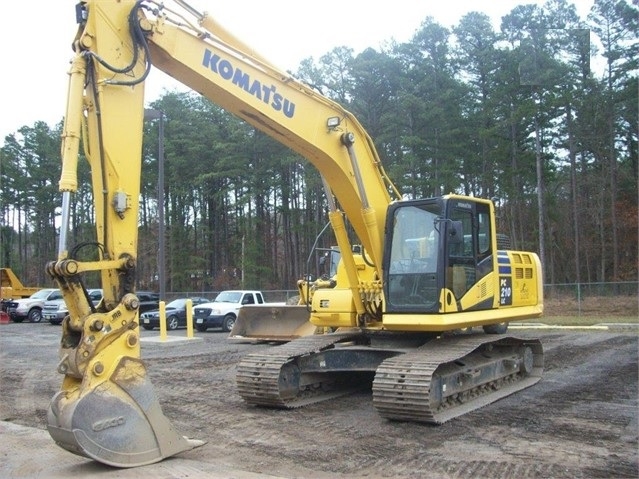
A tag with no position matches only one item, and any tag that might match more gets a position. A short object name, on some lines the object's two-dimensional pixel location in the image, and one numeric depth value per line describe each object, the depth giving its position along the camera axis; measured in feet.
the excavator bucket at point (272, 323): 54.08
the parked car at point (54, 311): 95.61
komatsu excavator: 18.51
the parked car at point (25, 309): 102.94
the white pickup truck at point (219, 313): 75.05
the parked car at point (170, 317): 81.51
